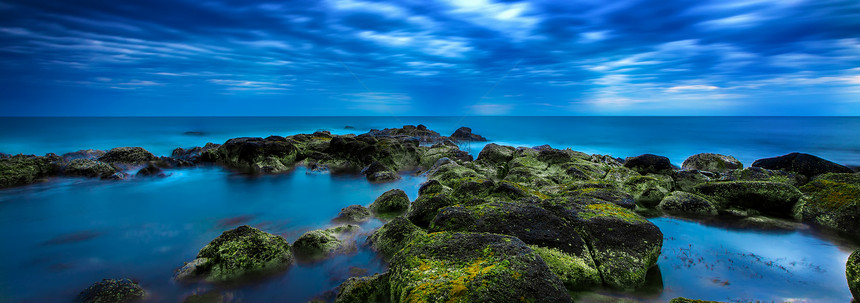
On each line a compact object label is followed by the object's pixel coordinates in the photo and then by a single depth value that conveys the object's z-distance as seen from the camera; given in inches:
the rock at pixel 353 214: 456.6
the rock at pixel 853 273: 230.9
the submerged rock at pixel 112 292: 257.4
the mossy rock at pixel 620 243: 248.1
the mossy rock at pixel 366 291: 229.6
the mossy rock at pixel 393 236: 330.0
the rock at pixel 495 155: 852.0
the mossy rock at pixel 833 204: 384.5
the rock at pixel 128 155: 861.8
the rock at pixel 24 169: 642.8
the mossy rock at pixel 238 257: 289.4
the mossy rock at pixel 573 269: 240.1
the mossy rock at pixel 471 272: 171.6
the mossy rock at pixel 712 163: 768.4
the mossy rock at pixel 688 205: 449.4
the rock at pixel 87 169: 727.7
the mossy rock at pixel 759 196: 436.1
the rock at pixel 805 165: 589.2
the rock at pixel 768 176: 560.4
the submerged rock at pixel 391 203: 477.4
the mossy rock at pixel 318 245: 336.2
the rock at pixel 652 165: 647.8
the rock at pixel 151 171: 767.7
